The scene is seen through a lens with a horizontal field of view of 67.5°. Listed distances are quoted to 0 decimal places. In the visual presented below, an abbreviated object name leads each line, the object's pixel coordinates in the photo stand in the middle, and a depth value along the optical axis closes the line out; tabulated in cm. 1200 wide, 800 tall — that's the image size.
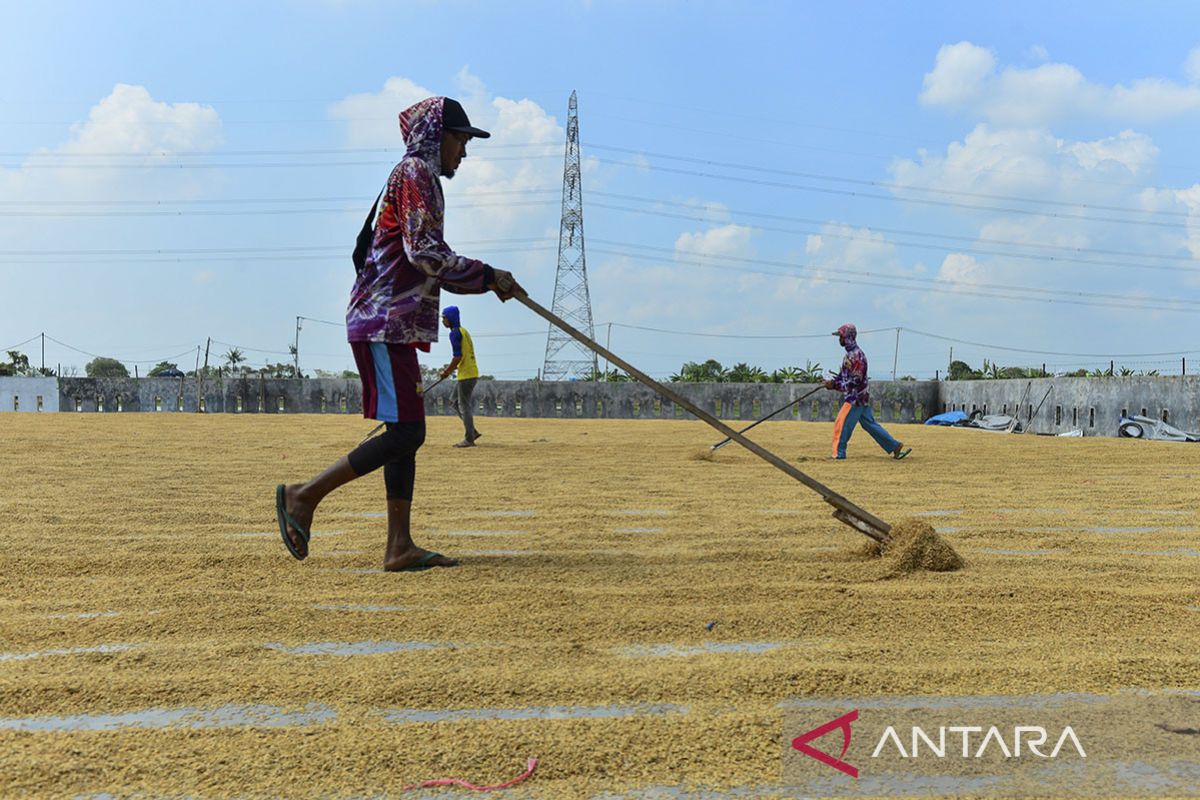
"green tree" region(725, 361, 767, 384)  3741
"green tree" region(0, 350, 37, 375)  3485
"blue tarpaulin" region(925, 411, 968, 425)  2361
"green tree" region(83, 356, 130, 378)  4556
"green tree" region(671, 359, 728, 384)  3797
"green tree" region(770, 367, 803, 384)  3638
